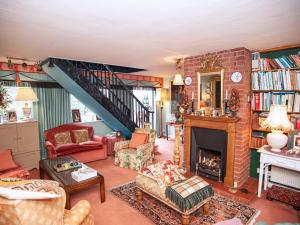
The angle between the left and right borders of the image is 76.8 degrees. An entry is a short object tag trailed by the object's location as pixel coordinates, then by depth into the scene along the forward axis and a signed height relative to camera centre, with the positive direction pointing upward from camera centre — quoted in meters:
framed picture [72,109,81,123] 5.68 -0.43
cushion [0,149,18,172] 3.19 -1.03
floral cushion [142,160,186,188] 2.73 -1.09
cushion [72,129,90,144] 5.07 -0.91
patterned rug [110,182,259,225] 2.55 -1.59
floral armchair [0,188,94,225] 1.41 -0.87
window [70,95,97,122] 5.82 -0.30
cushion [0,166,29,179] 2.94 -1.14
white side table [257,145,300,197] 2.73 -0.89
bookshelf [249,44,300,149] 3.13 +0.29
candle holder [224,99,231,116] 3.51 -0.13
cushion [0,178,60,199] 1.45 -0.74
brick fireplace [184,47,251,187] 3.35 +0.09
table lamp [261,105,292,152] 2.92 -0.37
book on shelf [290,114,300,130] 3.14 -0.33
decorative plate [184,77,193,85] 4.12 +0.46
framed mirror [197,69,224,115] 3.66 +0.23
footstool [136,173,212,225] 2.35 -1.33
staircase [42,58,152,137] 4.25 +0.27
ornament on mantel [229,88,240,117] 3.34 +0.00
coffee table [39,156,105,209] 2.72 -1.20
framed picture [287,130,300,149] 3.00 -0.62
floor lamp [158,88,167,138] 7.34 +0.19
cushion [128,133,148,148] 4.79 -0.98
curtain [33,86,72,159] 4.95 -0.17
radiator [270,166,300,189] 3.17 -1.31
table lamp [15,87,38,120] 4.12 +0.16
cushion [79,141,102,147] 4.87 -1.09
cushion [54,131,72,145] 4.81 -0.93
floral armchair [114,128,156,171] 4.34 -1.24
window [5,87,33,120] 4.73 -0.05
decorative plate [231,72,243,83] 3.36 +0.43
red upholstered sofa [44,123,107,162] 4.50 -1.08
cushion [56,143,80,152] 4.49 -1.09
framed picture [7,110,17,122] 4.38 -0.32
